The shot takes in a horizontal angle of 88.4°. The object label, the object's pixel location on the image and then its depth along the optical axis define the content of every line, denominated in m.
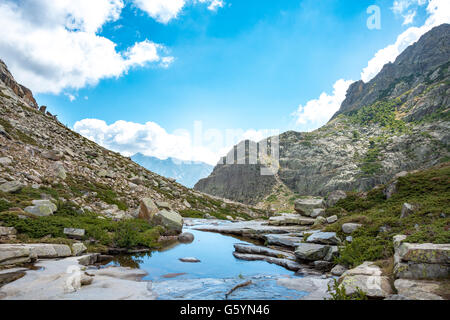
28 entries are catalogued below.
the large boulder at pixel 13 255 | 8.95
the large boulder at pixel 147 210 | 22.26
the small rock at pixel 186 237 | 19.66
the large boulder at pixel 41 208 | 14.71
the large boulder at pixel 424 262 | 6.88
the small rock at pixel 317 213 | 28.17
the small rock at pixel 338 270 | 10.95
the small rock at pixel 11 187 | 16.42
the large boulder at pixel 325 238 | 15.40
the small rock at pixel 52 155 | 27.50
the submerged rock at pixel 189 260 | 13.31
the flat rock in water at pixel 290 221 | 27.41
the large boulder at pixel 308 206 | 30.00
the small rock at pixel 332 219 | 21.12
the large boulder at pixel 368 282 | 6.66
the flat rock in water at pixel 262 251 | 15.20
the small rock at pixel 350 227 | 15.51
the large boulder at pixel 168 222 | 21.43
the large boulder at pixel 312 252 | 13.63
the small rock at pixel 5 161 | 20.46
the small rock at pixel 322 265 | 12.57
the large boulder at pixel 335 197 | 25.58
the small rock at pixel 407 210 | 13.68
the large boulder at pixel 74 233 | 13.99
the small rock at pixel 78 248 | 12.09
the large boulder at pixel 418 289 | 5.79
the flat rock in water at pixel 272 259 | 12.72
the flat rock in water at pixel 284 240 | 17.98
